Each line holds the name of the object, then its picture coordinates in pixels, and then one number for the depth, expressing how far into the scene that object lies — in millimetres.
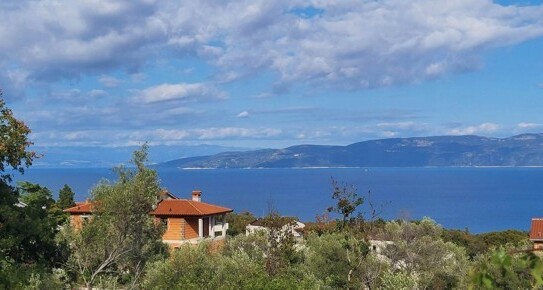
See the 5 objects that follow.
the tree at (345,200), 29578
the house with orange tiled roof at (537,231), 50591
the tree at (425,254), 32875
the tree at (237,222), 60688
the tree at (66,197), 56938
